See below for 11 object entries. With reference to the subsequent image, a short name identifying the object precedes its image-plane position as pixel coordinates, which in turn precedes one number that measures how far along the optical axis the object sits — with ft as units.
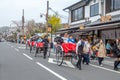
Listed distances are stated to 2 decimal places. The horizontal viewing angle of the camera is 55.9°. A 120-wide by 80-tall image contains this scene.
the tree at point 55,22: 72.50
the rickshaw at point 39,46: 29.00
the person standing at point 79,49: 19.69
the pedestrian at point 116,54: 20.00
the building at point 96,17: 31.62
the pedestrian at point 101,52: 23.04
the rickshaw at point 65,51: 20.63
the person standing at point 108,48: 31.27
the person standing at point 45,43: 28.05
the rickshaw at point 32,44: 33.15
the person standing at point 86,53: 23.53
